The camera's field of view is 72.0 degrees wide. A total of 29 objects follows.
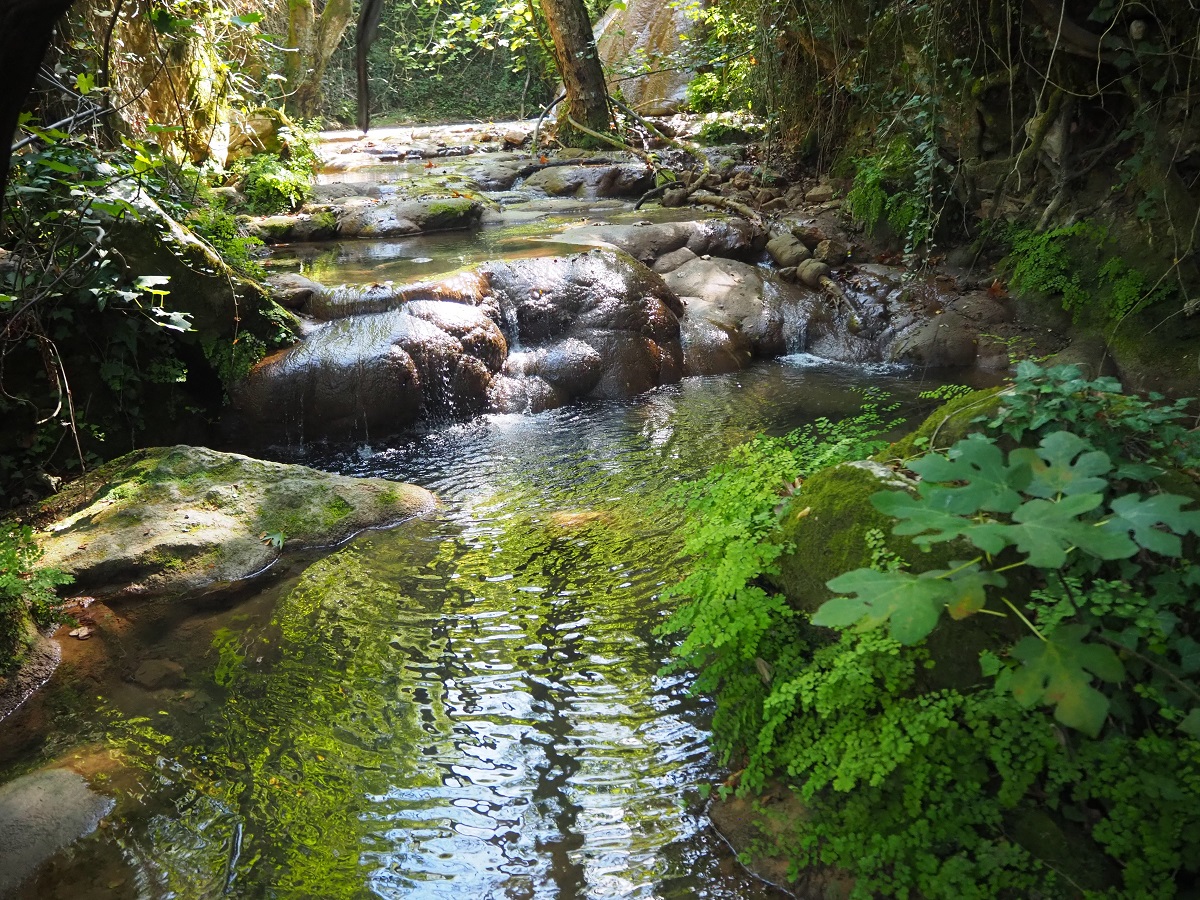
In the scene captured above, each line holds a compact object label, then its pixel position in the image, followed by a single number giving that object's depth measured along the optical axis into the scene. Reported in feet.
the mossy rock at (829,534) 8.82
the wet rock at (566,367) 26.96
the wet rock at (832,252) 32.68
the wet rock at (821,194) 36.96
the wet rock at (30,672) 12.38
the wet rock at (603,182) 44.19
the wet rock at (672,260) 33.06
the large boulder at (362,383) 23.43
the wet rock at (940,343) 27.09
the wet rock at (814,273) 31.65
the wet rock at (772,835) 8.09
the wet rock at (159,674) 12.63
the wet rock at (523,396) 25.90
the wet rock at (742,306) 29.81
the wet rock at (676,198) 40.68
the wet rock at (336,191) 41.04
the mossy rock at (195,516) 15.33
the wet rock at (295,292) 25.54
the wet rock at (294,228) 33.63
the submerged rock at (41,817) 9.12
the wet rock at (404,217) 35.37
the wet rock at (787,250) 33.14
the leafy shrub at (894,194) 29.63
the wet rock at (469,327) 25.59
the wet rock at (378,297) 25.76
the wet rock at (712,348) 28.71
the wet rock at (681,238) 33.55
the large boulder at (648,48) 59.88
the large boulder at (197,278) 20.57
